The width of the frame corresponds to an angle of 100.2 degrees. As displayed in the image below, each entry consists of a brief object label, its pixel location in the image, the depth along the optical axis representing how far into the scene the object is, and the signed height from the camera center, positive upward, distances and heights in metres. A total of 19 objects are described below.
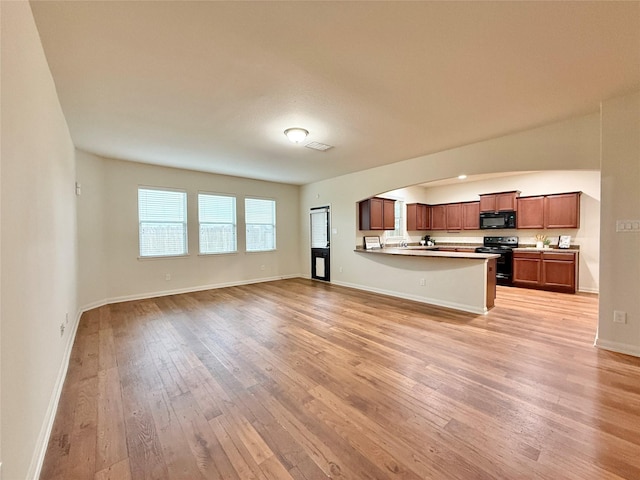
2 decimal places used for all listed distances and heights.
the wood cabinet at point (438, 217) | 8.03 +0.45
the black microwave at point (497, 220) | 6.48 +0.30
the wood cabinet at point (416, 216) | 7.98 +0.48
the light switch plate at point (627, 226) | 2.79 +0.05
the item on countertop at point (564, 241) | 5.83 -0.22
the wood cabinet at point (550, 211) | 5.68 +0.45
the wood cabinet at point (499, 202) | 6.48 +0.75
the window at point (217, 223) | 6.19 +0.26
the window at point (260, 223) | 6.99 +0.27
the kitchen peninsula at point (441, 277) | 4.30 -0.82
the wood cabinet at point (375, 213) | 6.24 +0.45
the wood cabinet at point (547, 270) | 5.50 -0.84
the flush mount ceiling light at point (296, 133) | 3.49 +1.31
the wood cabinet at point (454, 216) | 7.66 +0.46
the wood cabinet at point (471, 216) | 7.25 +0.44
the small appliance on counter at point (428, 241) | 8.33 -0.29
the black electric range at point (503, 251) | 6.32 -0.49
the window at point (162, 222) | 5.43 +0.26
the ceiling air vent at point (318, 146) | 4.15 +1.38
